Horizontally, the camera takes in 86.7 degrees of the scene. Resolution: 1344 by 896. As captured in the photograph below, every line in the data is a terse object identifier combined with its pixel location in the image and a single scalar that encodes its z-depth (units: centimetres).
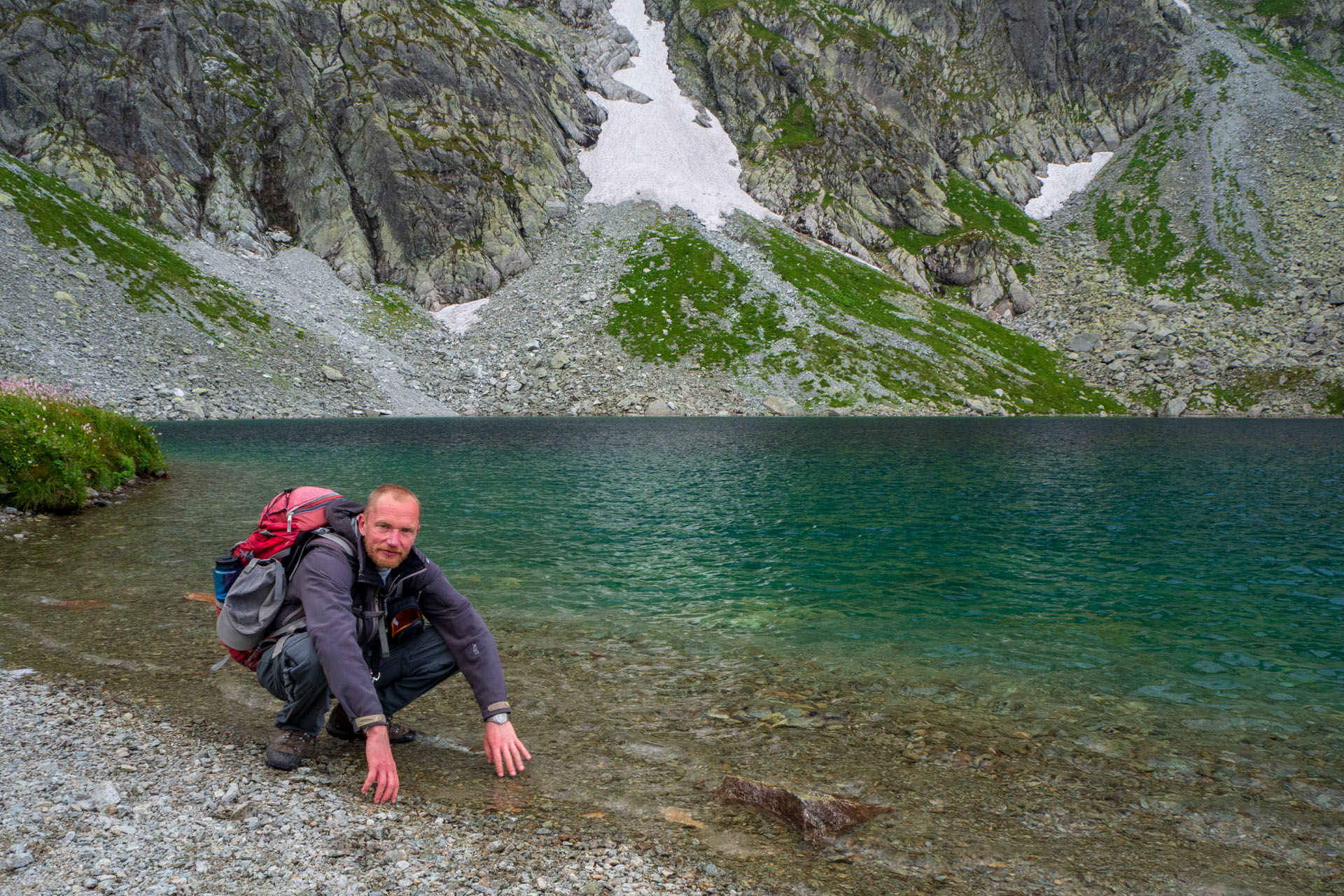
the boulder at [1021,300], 13388
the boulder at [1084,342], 12125
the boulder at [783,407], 9375
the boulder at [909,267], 13712
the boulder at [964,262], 13762
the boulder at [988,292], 13500
